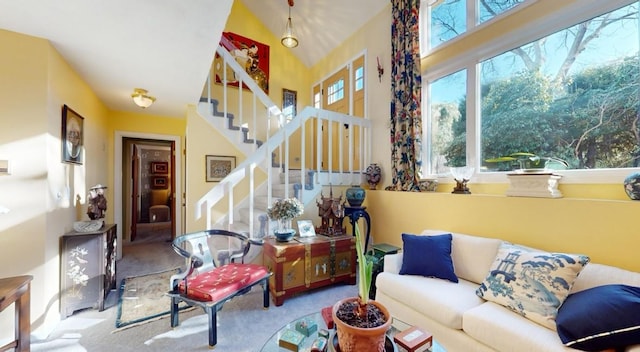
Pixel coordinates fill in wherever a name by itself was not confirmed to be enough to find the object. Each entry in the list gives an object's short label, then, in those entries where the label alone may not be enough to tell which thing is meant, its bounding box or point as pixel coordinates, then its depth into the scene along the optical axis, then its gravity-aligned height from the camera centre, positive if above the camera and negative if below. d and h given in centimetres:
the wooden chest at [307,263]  255 -90
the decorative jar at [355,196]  333 -24
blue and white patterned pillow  148 -66
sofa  130 -80
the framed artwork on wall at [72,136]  239 +42
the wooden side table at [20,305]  155 -80
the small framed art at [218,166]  397 +18
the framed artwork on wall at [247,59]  456 +232
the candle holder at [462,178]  264 -2
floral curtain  314 +97
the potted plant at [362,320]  104 -61
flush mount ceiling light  314 +99
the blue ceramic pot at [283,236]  272 -61
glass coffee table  120 -87
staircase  308 +41
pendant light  405 +217
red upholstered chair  195 -85
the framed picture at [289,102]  551 +162
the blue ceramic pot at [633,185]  163 -6
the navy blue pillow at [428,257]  209 -67
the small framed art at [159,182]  732 -11
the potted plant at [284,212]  271 -36
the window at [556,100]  187 +67
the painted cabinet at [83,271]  232 -85
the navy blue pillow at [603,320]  114 -67
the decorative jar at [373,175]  367 +3
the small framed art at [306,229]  298 -59
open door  512 -27
